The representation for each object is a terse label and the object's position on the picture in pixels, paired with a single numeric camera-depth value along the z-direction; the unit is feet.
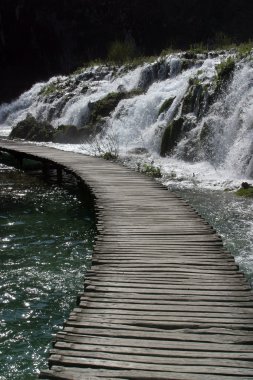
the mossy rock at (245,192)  46.14
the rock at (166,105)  78.59
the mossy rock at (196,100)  69.10
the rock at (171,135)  69.26
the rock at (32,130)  94.79
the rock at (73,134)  89.45
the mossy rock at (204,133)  64.28
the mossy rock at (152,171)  56.49
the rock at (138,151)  74.43
